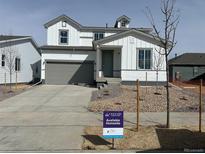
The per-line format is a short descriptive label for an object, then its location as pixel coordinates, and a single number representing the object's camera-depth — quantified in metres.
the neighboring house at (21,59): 16.14
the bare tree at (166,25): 5.93
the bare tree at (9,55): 16.08
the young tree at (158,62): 13.83
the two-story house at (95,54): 14.12
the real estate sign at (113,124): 4.51
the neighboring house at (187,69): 26.25
